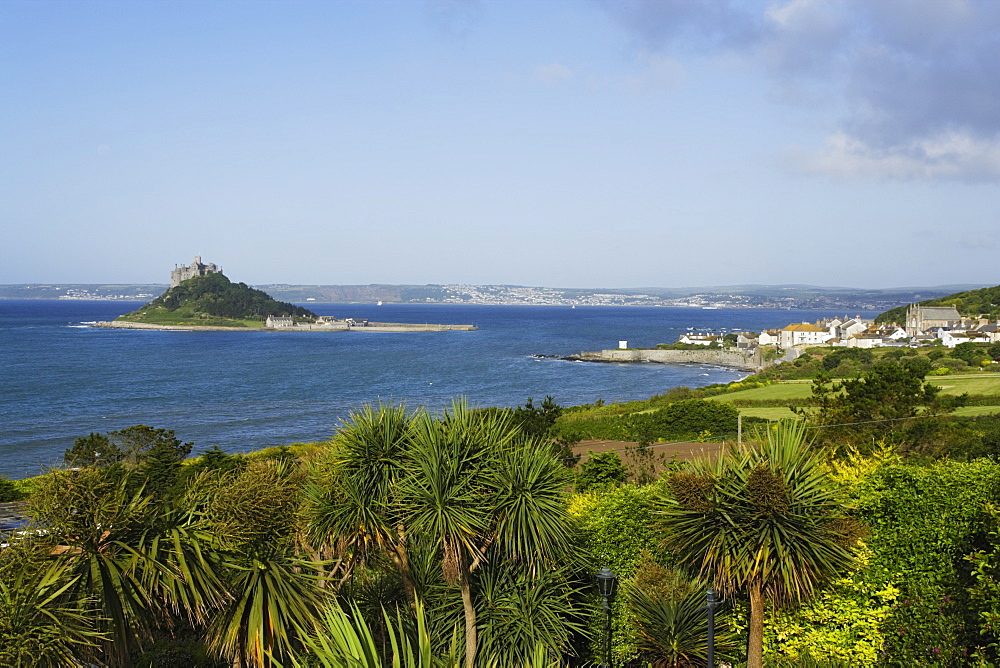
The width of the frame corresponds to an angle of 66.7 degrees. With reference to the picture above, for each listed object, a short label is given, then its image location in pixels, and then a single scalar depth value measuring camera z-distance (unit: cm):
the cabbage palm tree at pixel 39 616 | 602
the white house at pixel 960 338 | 6475
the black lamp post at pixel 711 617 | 769
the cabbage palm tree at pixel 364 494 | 948
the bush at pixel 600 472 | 1795
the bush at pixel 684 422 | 3081
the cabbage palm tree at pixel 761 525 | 799
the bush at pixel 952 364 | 5078
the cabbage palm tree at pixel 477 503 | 899
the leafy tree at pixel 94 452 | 2487
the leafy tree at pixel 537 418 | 2230
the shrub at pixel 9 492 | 2345
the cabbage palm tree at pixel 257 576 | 792
